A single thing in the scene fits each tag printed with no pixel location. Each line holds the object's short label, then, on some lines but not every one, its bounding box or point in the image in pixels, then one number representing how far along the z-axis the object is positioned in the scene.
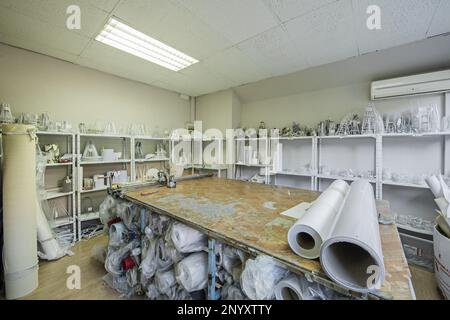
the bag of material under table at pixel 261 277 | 0.81
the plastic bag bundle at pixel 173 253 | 1.28
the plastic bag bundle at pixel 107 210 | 1.91
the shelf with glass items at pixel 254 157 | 3.47
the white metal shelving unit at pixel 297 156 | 2.98
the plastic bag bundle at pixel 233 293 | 0.99
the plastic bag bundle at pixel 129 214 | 1.69
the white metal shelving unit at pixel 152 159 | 3.13
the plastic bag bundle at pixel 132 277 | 1.55
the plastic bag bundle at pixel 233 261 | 1.03
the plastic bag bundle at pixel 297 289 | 0.76
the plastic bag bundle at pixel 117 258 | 1.61
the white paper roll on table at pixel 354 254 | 0.64
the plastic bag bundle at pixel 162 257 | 1.36
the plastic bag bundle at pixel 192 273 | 1.14
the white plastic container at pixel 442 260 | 1.48
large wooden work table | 0.74
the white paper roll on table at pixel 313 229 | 0.81
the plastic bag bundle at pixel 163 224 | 1.43
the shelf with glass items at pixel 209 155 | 3.92
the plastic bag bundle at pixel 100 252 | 2.00
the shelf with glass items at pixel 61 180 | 2.44
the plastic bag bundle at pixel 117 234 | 1.66
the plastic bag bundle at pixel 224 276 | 1.09
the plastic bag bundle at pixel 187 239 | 1.19
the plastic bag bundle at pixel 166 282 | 1.32
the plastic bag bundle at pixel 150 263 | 1.42
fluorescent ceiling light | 2.03
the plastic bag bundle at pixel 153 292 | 1.43
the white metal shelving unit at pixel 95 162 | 2.54
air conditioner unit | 2.17
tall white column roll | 1.57
